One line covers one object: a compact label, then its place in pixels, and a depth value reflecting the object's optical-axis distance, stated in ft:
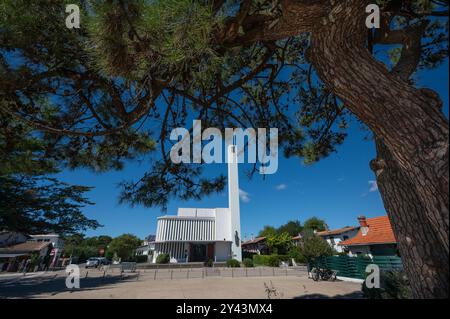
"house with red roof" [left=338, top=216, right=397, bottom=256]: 43.74
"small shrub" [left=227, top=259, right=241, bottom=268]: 68.80
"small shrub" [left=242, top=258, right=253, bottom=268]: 69.15
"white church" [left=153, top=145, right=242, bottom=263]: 87.30
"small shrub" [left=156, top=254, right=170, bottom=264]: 78.76
